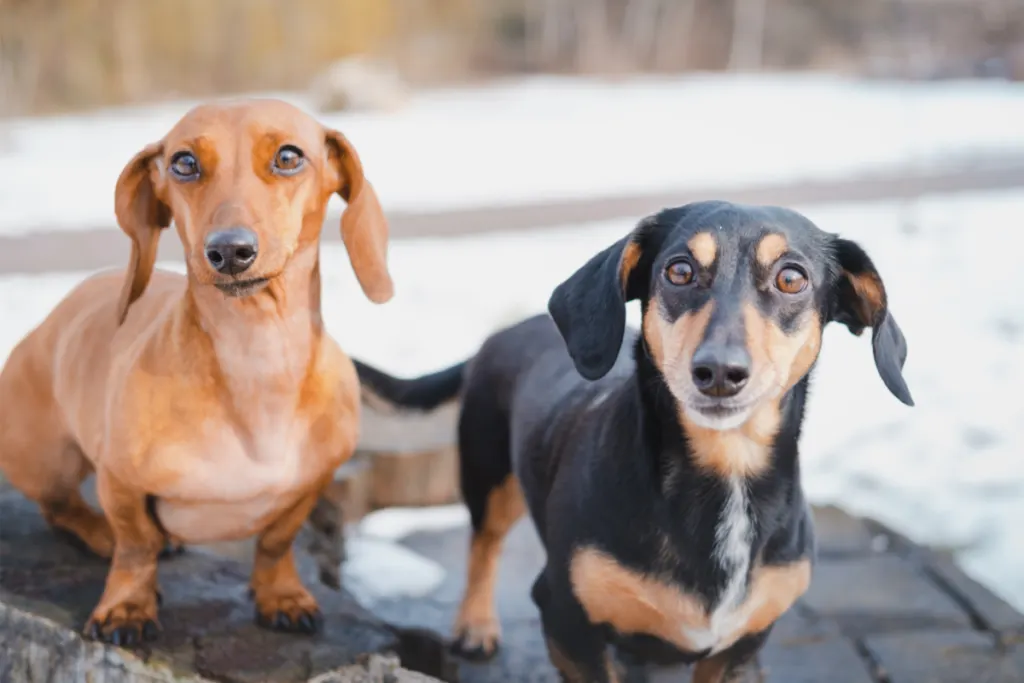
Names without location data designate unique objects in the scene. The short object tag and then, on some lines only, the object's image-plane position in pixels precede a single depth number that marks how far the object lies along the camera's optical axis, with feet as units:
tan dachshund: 2.94
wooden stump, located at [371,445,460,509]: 4.60
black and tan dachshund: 2.89
